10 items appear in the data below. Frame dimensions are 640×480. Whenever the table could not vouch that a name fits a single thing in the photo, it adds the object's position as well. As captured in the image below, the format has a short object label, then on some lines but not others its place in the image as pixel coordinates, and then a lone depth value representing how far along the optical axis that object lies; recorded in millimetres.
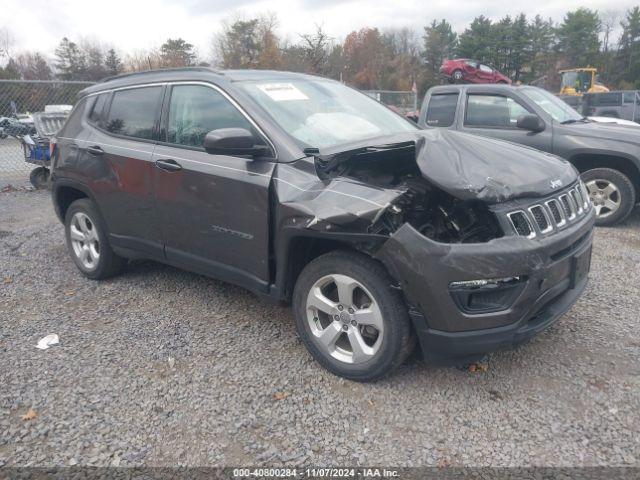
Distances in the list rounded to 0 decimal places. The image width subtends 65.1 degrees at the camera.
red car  24109
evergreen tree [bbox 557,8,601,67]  55062
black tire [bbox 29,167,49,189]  9867
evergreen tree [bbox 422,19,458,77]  59312
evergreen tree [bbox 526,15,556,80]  55719
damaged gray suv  2615
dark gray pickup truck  6055
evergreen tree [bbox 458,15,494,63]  55500
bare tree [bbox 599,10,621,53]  57138
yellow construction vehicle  26266
